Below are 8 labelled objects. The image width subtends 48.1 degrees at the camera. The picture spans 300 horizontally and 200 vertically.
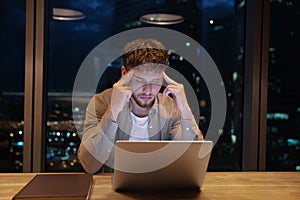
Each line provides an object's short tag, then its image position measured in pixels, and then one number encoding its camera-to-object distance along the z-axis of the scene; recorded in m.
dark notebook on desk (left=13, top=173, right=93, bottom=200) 0.92
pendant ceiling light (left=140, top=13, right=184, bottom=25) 2.56
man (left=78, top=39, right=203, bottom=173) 1.48
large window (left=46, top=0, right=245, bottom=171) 2.39
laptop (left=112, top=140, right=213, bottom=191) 0.97
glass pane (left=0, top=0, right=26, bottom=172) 2.31
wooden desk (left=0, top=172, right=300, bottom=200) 1.08
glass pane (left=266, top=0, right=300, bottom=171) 2.60
